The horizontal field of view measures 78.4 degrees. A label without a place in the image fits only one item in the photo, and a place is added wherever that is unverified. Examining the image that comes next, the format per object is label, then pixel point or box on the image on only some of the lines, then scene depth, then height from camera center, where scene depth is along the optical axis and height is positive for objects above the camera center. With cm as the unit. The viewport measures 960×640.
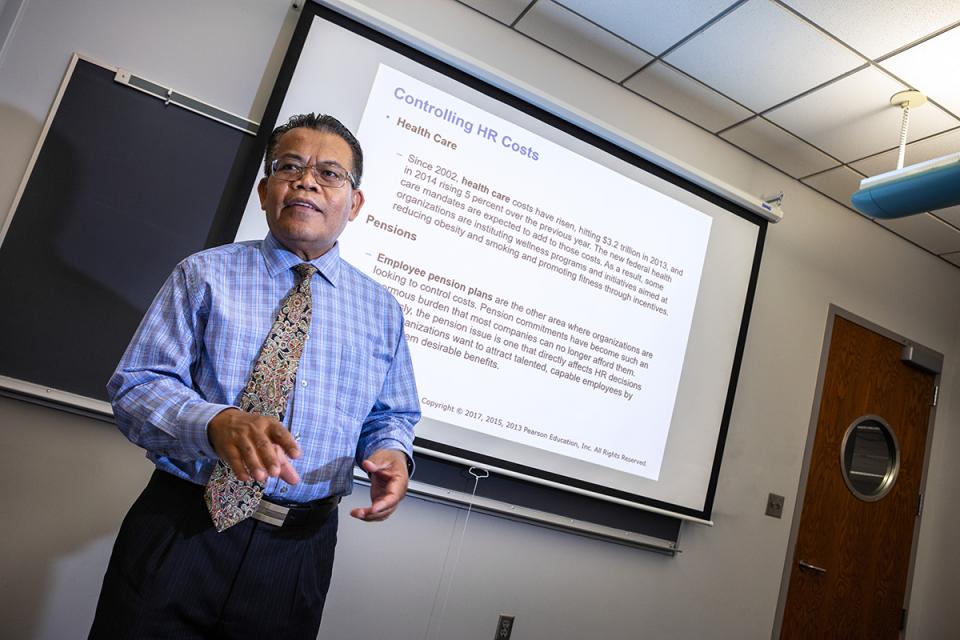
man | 95 -8
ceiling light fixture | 194 +116
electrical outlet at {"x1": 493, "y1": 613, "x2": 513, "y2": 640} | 217 -70
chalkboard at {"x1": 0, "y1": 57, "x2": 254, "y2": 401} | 166 +27
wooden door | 279 +5
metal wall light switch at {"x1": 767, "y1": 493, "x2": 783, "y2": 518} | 271 -2
